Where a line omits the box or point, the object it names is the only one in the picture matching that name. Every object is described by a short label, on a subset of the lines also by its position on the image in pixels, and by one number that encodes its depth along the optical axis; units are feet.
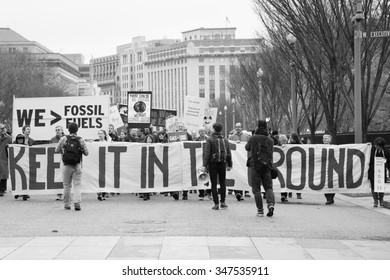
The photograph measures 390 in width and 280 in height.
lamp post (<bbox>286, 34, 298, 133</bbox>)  108.24
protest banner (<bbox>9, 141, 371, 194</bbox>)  62.39
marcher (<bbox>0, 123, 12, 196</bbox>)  65.67
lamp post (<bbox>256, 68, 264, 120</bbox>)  138.82
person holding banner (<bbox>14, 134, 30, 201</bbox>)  65.87
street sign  66.03
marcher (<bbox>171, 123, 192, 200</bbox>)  63.00
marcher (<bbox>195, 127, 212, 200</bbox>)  63.21
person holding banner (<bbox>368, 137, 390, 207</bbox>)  58.54
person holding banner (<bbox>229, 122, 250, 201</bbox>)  66.18
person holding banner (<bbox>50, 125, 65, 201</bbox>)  59.82
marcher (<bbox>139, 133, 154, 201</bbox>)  70.33
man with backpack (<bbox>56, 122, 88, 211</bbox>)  52.65
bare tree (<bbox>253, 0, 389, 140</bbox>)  83.87
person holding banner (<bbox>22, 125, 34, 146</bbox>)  66.39
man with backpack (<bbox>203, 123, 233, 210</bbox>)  52.24
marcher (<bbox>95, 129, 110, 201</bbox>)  62.99
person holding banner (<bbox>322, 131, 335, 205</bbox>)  61.41
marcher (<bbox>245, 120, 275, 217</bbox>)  48.21
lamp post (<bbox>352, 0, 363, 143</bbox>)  69.82
